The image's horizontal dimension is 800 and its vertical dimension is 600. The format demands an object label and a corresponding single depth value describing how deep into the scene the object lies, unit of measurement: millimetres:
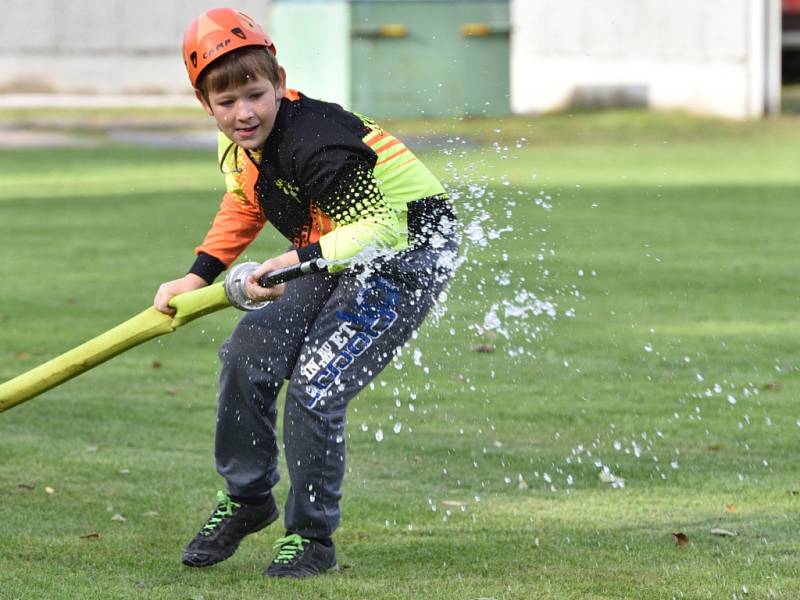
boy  9242
